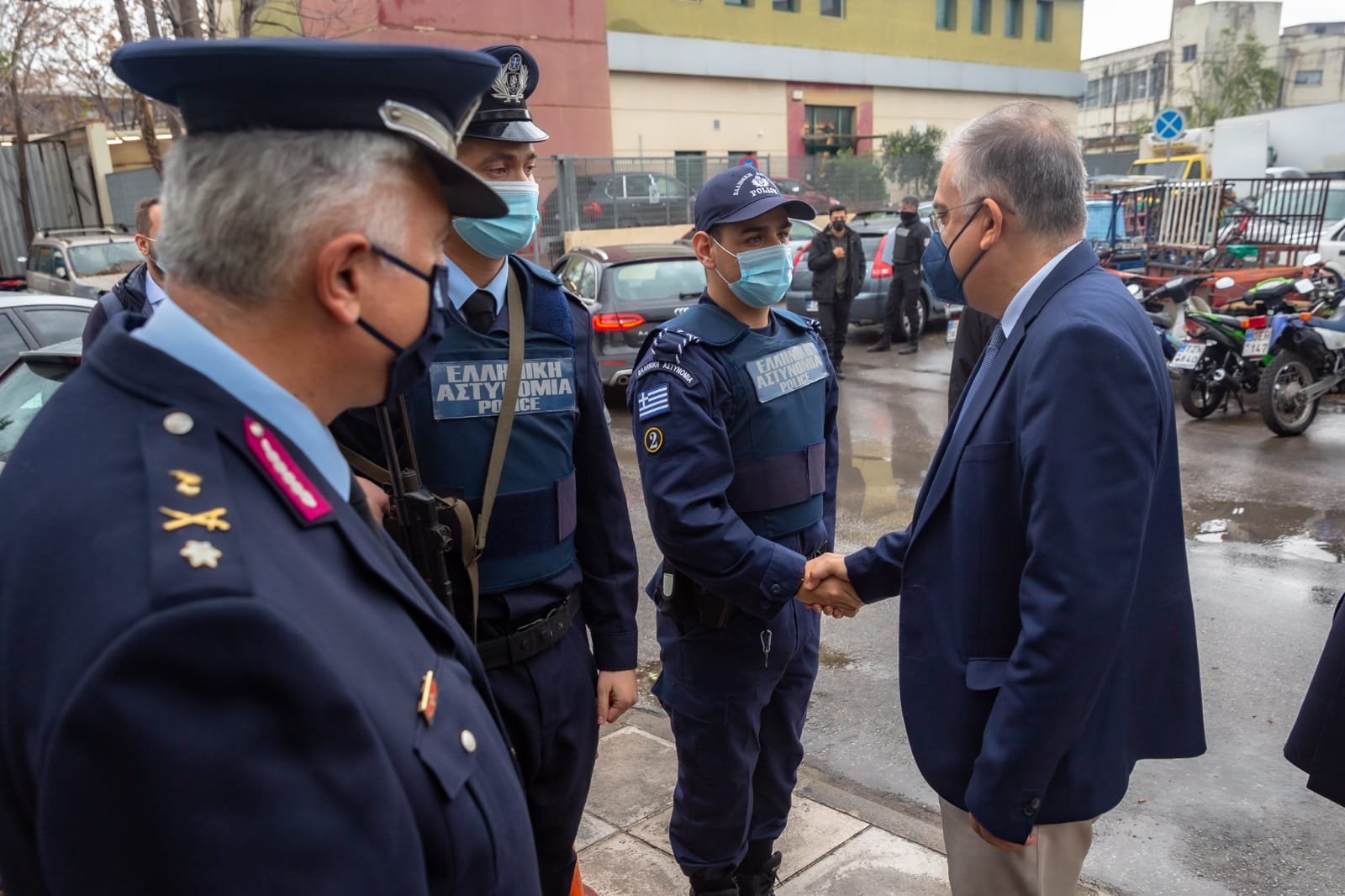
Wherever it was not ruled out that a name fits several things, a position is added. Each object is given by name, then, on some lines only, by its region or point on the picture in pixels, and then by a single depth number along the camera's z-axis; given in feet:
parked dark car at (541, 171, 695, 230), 65.98
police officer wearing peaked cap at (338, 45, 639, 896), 7.23
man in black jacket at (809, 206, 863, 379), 36.58
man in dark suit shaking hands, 5.58
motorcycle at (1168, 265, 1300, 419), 26.81
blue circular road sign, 52.70
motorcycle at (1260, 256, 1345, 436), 25.98
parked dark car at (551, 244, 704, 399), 30.91
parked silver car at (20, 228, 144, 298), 39.52
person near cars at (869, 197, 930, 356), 39.24
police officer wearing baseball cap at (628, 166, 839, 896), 8.32
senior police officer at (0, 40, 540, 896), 2.72
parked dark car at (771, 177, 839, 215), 72.59
